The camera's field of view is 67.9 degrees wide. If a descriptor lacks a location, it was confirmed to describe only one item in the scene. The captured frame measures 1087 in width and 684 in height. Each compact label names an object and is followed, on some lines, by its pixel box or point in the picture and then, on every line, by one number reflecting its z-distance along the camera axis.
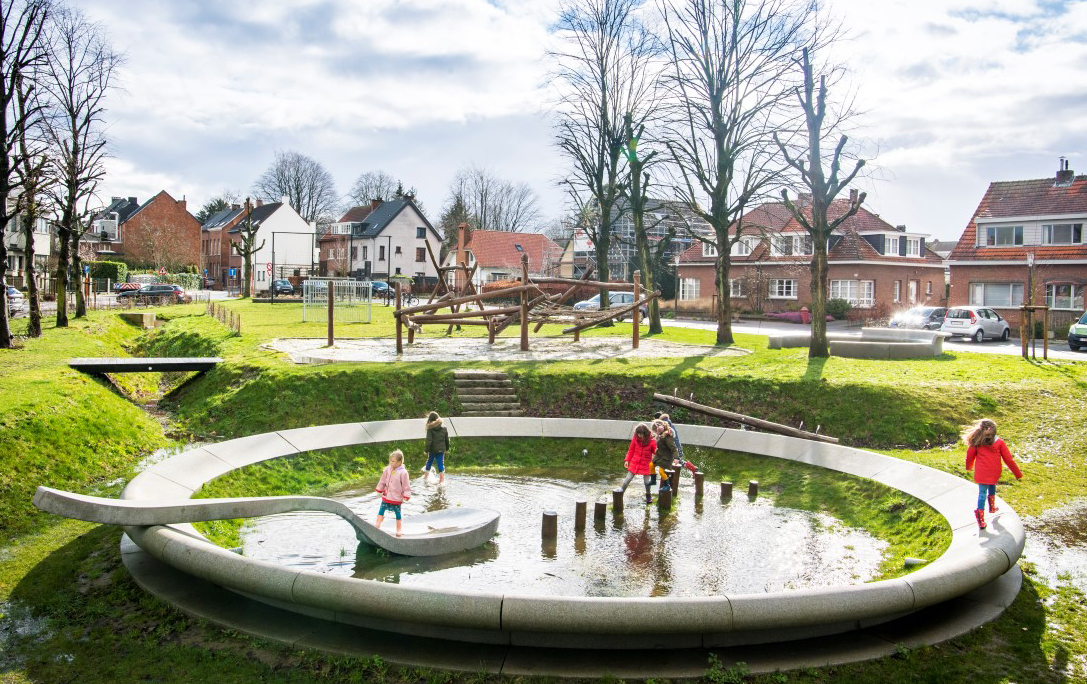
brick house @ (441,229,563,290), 79.50
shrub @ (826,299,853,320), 50.81
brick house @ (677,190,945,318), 53.03
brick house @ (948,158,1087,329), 41.94
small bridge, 19.52
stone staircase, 18.95
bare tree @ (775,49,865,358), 23.94
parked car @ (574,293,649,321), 47.22
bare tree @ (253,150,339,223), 106.00
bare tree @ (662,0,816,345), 29.31
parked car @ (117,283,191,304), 52.41
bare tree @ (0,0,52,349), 24.00
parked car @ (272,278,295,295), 54.94
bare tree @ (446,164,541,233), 105.88
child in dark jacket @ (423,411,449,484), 13.56
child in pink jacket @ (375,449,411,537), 10.59
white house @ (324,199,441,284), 79.25
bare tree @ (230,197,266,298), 57.53
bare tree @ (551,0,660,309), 38.66
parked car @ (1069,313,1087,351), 30.48
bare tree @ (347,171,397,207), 111.75
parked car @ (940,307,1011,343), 35.12
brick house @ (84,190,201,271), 83.12
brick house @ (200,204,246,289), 89.62
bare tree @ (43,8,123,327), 32.44
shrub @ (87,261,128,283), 69.06
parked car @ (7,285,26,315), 39.69
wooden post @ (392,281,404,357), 24.06
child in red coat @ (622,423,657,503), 12.56
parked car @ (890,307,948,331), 38.47
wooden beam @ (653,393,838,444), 16.09
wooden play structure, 25.00
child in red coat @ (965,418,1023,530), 10.05
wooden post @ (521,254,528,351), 25.12
